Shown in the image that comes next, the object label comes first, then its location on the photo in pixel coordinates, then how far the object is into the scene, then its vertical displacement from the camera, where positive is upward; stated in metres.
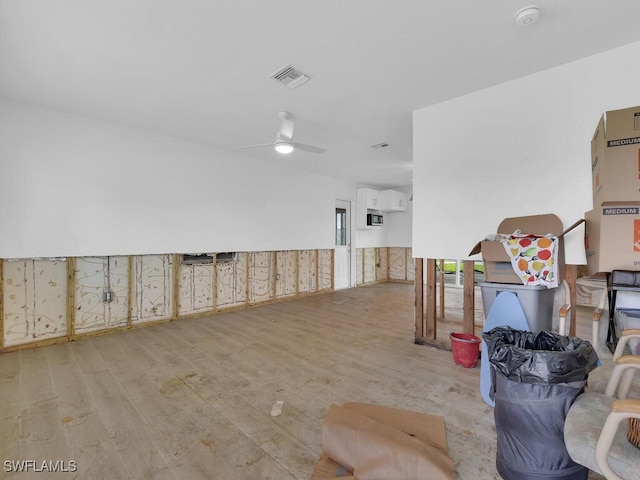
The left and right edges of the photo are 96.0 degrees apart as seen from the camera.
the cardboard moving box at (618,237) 1.74 +0.02
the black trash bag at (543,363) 1.34 -0.59
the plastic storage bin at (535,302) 2.18 -0.47
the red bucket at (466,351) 2.88 -1.11
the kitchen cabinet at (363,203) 8.03 +1.05
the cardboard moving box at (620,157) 1.72 +0.51
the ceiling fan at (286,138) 3.61 +1.34
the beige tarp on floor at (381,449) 1.48 -1.16
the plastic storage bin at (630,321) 1.78 -0.52
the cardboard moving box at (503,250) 2.34 -0.05
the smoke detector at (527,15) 2.02 +1.61
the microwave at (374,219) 8.15 +0.63
